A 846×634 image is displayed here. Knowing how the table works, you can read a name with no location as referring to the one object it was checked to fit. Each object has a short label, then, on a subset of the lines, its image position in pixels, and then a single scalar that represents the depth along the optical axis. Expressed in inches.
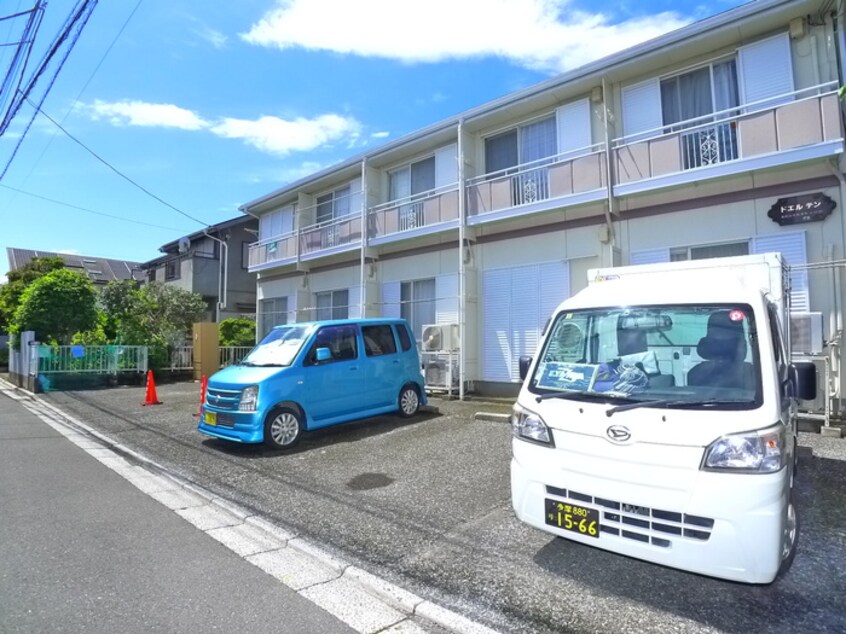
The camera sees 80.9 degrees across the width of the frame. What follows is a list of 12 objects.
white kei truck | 104.0
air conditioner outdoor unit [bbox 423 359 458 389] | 445.4
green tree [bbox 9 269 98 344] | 582.6
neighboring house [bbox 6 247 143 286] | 1441.9
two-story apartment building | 304.8
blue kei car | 264.2
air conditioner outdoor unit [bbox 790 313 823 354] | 267.3
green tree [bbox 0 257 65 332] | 847.1
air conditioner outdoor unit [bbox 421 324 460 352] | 455.5
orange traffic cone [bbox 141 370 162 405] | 444.6
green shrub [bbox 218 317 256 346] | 765.9
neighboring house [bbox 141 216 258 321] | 953.5
